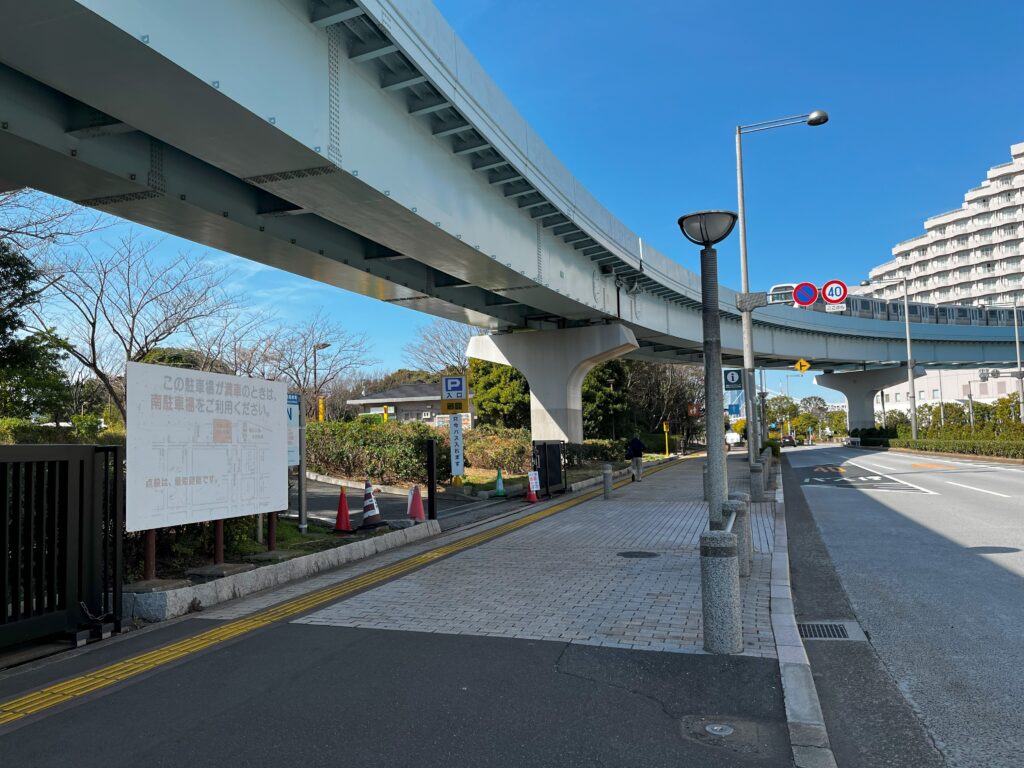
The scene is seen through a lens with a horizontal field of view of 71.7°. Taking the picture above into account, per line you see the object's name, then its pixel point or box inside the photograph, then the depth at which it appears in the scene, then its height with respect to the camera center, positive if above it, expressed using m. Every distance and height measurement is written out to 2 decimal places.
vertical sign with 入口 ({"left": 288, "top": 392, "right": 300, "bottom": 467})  11.80 +0.01
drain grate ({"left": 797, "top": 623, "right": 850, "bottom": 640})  6.40 -1.97
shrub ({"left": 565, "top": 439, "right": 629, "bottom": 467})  28.30 -1.25
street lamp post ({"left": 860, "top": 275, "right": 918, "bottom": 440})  45.59 +2.94
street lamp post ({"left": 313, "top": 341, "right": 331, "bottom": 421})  32.94 +3.73
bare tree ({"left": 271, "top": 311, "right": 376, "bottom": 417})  32.09 +2.76
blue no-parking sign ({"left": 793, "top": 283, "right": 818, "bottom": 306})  17.75 +3.13
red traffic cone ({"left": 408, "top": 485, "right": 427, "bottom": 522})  13.09 -1.51
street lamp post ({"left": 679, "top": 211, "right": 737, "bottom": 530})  7.98 +0.99
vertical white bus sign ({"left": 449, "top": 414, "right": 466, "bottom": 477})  17.69 -0.42
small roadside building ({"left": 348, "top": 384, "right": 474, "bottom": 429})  55.00 +2.01
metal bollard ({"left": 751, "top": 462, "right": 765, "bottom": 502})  16.11 -1.48
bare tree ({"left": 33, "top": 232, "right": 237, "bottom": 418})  16.66 +3.08
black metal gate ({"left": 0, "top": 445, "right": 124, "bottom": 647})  5.84 -0.93
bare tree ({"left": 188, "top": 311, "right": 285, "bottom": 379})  23.28 +2.66
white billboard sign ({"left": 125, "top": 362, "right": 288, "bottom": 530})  7.18 -0.18
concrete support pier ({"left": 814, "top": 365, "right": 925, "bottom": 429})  60.08 +2.53
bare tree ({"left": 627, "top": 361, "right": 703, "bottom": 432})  53.81 +2.32
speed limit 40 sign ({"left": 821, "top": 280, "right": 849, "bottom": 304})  19.66 +3.53
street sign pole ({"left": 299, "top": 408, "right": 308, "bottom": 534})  11.90 -0.91
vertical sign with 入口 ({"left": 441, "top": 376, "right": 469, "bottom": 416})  17.72 +0.83
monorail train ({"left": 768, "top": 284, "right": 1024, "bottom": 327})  49.62 +7.57
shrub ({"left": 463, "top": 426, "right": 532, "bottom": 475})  25.47 -1.04
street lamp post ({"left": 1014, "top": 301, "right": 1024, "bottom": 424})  44.22 +2.44
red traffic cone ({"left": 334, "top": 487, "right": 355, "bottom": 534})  12.27 -1.63
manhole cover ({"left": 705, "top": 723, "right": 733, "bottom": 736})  4.16 -1.83
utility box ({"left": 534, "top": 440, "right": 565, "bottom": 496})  19.25 -1.15
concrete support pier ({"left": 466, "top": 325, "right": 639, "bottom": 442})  27.41 +2.50
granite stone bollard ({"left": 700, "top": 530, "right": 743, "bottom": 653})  5.57 -1.42
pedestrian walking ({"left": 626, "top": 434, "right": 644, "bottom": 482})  23.86 -1.11
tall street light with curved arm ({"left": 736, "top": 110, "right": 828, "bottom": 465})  18.63 +3.89
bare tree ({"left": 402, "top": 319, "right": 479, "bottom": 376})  51.00 +5.36
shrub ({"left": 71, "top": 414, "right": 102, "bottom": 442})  15.68 +0.26
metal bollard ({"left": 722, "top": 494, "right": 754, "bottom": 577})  8.30 -1.32
